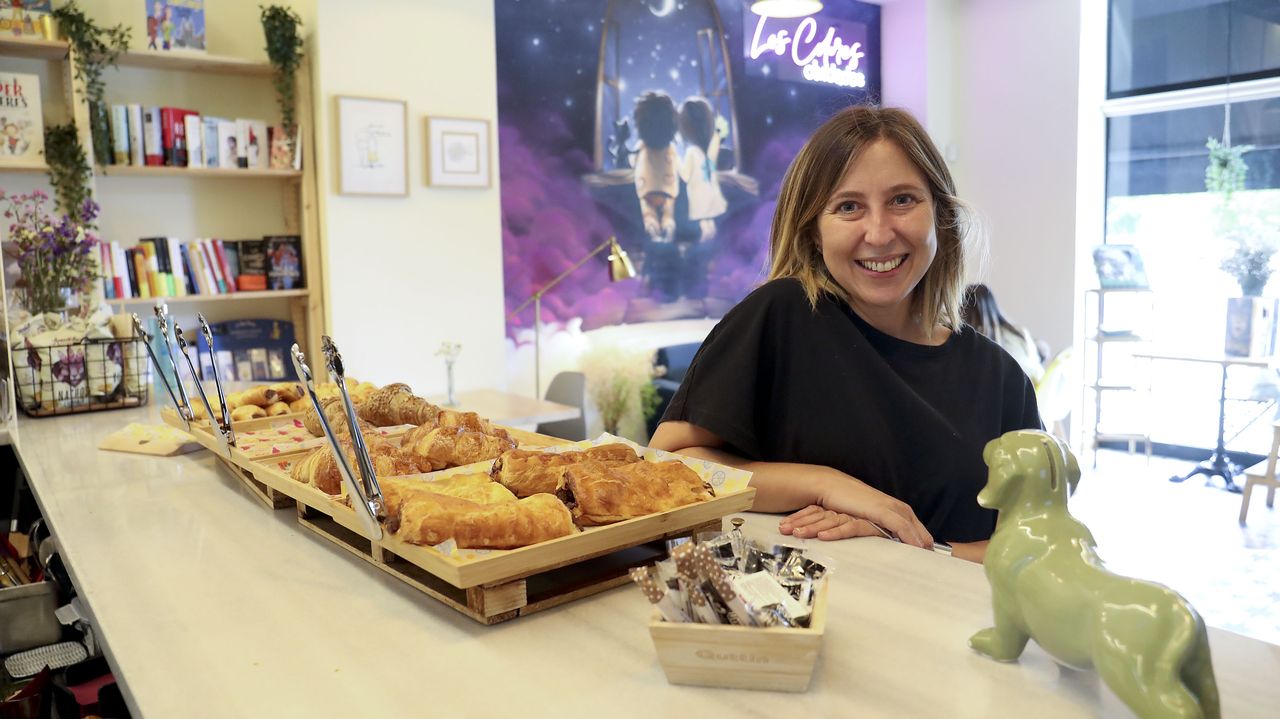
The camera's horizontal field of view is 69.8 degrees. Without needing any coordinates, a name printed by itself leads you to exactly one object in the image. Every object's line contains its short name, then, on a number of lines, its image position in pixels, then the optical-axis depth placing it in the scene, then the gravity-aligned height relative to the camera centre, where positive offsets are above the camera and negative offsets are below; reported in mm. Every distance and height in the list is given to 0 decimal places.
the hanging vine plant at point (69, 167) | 3758 +479
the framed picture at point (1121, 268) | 5977 +4
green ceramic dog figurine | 691 -273
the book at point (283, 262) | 4324 +89
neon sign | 6273 +1588
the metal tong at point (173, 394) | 1656 -218
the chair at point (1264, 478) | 4828 -1114
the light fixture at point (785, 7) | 4758 +1382
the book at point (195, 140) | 4027 +624
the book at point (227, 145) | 4129 +618
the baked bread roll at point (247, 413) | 1994 -290
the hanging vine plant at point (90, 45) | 3723 +990
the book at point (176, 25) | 3974 +1126
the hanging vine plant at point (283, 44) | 4113 +1066
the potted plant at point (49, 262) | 2916 +71
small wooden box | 816 -343
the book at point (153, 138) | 3957 +626
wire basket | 2504 -259
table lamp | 4891 -12
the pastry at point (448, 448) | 1391 -260
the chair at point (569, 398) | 4457 -595
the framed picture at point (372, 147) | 4211 +616
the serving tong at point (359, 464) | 1046 -214
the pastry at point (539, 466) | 1190 -253
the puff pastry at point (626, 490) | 1101 -266
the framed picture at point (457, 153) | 4441 +615
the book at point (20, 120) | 3678 +663
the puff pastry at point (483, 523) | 1012 -273
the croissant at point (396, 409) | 1708 -243
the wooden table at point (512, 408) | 3791 -570
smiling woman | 1563 -165
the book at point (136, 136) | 3926 +630
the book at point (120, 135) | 3889 +630
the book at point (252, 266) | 4301 +71
